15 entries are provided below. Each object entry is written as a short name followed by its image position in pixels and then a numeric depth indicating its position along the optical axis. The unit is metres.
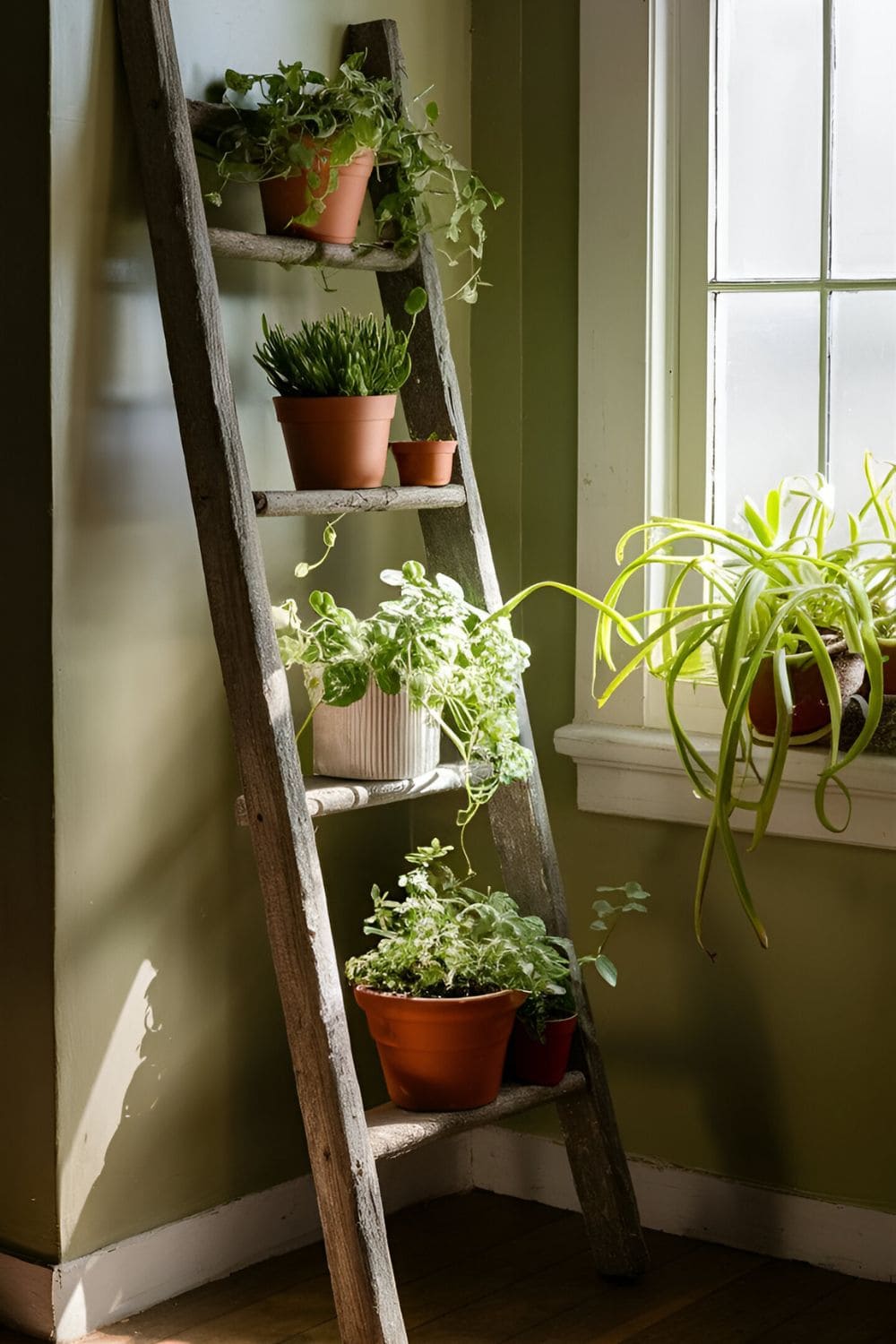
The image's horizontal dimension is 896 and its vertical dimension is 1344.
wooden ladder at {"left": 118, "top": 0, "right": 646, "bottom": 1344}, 2.14
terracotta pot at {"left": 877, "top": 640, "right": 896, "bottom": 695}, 2.39
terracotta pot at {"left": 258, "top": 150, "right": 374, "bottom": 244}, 2.34
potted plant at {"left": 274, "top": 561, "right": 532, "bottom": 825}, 2.31
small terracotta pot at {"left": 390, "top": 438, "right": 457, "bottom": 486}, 2.45
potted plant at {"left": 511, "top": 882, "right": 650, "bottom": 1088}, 2.44
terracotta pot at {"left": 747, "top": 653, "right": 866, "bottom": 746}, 2.34
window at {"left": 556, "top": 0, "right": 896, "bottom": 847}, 2.54
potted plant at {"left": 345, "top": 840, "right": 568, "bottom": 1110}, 2.31
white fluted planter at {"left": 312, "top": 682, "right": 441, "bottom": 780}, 2.34
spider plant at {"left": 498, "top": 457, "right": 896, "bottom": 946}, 2.24
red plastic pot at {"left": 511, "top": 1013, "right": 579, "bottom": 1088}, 2.45
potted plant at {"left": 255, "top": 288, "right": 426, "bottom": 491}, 2.32
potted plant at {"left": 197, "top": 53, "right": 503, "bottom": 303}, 2.31
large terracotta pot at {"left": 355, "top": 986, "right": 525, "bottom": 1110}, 2.30
